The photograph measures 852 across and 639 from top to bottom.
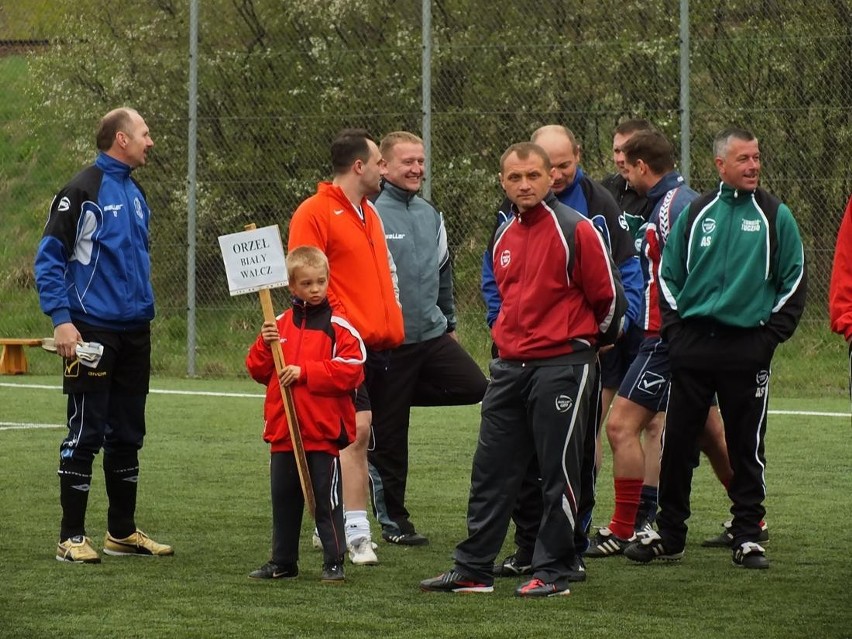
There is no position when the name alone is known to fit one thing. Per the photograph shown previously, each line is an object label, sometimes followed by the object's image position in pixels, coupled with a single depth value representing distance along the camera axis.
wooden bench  34.97
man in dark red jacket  12.95
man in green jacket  14.18
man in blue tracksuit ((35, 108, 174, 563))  14.41
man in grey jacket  16.23
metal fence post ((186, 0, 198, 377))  32.37
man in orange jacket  14.73
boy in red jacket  13.59
